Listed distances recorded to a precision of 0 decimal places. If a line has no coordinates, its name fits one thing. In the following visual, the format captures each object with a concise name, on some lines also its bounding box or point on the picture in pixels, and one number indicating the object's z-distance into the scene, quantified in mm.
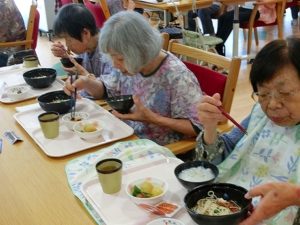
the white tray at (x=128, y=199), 991
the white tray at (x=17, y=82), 1953
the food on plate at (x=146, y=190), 1058
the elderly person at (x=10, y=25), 3375
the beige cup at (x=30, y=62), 2389
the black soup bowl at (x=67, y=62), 2148
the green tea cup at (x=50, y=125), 1453
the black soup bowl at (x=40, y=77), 2020
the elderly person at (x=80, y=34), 2096
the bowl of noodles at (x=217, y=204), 882
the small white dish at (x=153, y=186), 1025
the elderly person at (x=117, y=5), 3912
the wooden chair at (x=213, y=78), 1519
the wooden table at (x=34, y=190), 1038
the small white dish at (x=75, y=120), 1581
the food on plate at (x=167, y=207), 1001
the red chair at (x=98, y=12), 3810
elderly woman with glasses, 1045
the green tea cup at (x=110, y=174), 1069
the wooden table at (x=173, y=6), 3818
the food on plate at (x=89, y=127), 1499
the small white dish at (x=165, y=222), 929
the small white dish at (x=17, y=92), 1927
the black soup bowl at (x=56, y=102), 1667
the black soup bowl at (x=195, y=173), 1058
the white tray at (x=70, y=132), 1406
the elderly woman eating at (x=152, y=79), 1547
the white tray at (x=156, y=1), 3959
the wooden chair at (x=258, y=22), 4620
